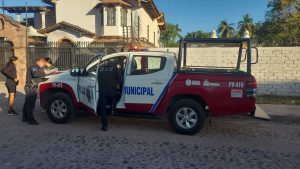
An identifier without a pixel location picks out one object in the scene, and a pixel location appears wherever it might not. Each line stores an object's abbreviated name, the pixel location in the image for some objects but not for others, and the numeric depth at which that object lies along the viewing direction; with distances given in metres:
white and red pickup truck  4.79
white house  18.88
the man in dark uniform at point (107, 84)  4.98
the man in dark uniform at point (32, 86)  5.53
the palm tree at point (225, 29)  49.27
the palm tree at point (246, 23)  41.80
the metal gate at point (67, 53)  11.27
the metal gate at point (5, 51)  12.16
